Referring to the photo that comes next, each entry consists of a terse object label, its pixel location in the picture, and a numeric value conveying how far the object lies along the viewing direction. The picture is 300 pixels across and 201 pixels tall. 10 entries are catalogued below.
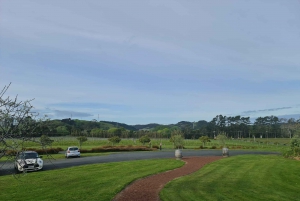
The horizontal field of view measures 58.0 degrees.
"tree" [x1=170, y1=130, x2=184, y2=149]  44.59
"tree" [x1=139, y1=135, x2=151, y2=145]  52.41
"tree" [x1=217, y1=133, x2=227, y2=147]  48.24
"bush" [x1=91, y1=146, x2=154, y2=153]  41.12
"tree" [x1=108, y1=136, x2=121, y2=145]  49.69
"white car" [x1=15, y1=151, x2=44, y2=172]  20.09
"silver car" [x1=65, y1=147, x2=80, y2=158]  32.36
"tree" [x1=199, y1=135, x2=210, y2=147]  54.80
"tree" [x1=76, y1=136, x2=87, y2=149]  46.69
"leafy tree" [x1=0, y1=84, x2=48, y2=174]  5.63
